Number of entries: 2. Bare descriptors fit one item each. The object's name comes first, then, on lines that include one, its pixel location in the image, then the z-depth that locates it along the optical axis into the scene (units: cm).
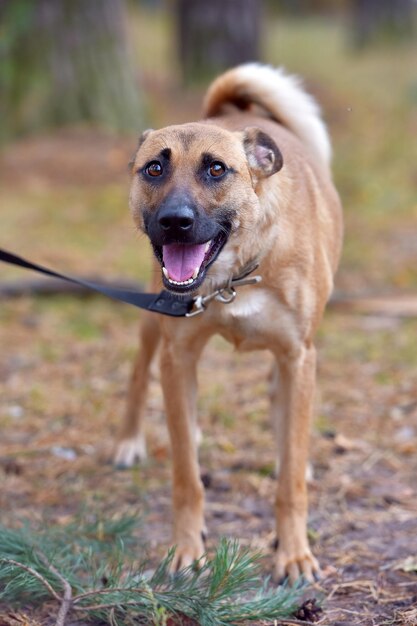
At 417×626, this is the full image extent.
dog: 283
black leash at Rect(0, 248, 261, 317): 309
